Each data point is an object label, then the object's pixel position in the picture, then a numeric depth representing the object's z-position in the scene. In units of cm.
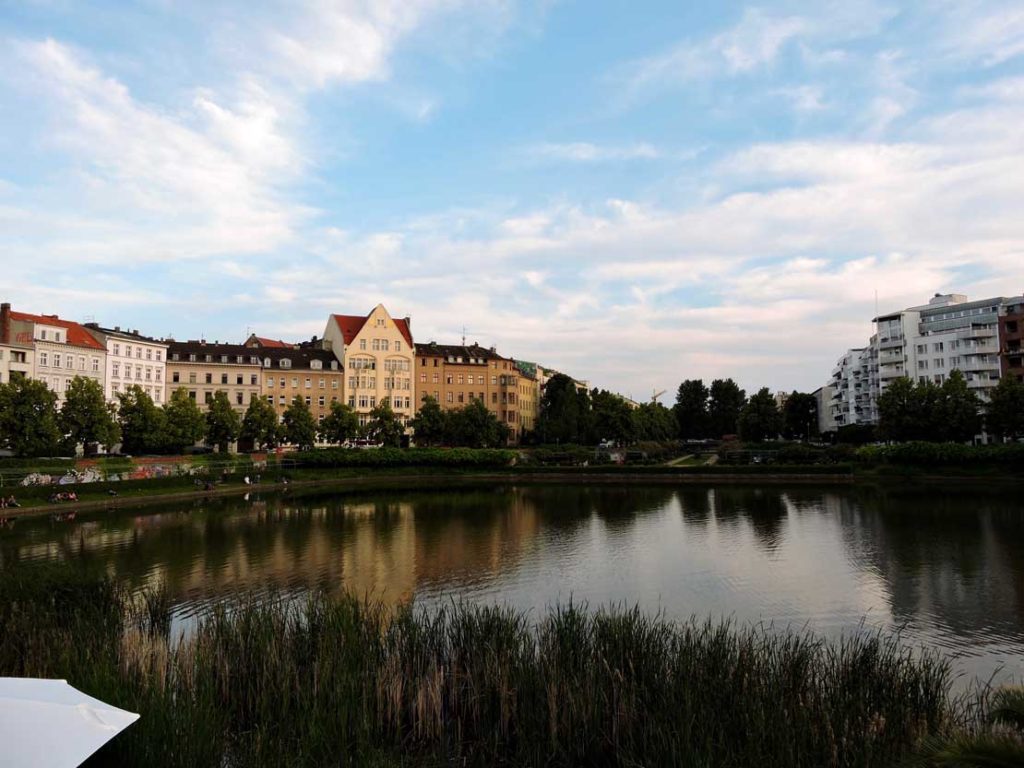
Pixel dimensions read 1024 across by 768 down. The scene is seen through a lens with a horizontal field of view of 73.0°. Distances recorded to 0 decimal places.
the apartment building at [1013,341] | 9850
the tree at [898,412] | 8425
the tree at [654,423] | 12631
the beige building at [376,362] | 11200
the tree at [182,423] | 7762
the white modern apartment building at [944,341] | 10744
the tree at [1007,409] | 7788
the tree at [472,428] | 9962
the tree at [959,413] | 8112
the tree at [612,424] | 11925
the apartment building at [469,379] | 12069
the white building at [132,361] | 9131
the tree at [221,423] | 8656
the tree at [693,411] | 16138
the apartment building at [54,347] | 7844
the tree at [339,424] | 9350
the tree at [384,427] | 9662
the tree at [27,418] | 6050
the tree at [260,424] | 8944
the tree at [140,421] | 7444
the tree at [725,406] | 15875
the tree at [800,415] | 16525
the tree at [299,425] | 9219
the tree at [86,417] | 6612
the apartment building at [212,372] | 10456
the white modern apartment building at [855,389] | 13700
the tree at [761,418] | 12362
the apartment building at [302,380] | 10962
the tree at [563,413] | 11588
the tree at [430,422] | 10019
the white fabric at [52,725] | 772
